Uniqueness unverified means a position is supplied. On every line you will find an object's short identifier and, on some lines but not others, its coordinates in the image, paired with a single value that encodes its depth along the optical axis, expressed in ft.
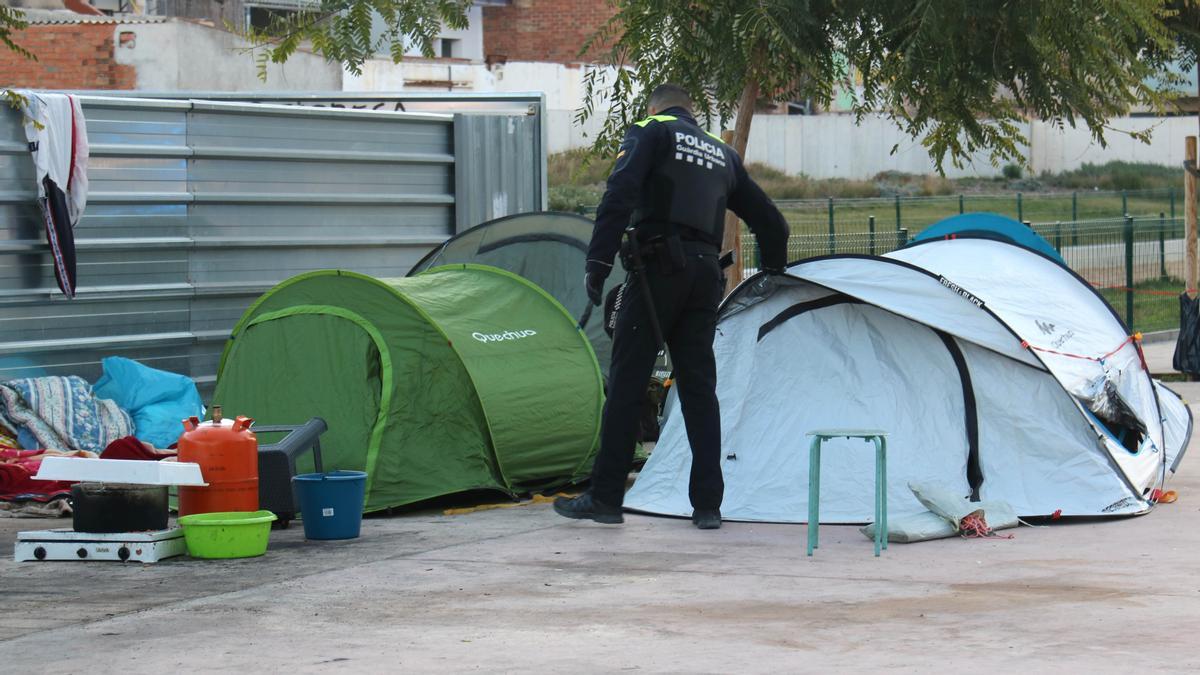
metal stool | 43.96
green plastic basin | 45.06
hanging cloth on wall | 65.67
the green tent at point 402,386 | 54.75
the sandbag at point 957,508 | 47.39
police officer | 49.08
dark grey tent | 68.80
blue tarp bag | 66.74
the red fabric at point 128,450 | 56.34
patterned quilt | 62.59
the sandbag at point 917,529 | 46.42
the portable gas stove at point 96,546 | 44.65
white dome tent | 51.03
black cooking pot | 45.03
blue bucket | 48.34
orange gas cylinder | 46.80
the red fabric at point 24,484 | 56.85
